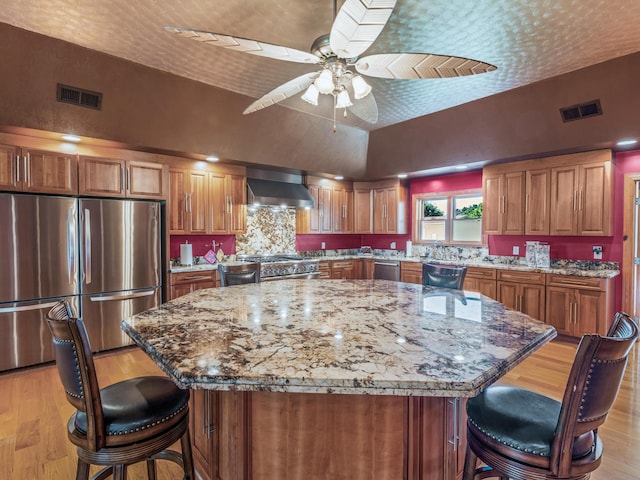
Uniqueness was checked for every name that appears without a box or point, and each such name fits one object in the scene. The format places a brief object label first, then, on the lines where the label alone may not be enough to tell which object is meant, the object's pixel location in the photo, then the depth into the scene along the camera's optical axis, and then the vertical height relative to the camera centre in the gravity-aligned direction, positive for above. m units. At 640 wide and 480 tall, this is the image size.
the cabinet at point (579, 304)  4.05 -0.90
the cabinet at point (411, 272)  5.93 -0.72
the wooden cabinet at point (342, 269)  6.41 -0.72
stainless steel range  5.35 -0.56
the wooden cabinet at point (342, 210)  6.67 +0.44
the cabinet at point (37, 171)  3.29 +0.63
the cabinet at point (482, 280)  4.96 -0.73
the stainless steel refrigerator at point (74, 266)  3.34 -0.36
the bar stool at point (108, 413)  1.26 -0.73
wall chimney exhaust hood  5.40 +0.72
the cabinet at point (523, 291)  4.52 -0.82
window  5.86 +0.26
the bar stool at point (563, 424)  1.12 -0.74
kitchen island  1.12 -0.49
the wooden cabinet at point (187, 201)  4.64 +0.44
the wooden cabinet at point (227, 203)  5.03 +0.44
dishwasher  6.22 -0.71
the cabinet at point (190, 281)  4.42 -0.66
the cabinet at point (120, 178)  3.76 +0.64
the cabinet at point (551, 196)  4.22 +0.49
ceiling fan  1.53 +1.00
